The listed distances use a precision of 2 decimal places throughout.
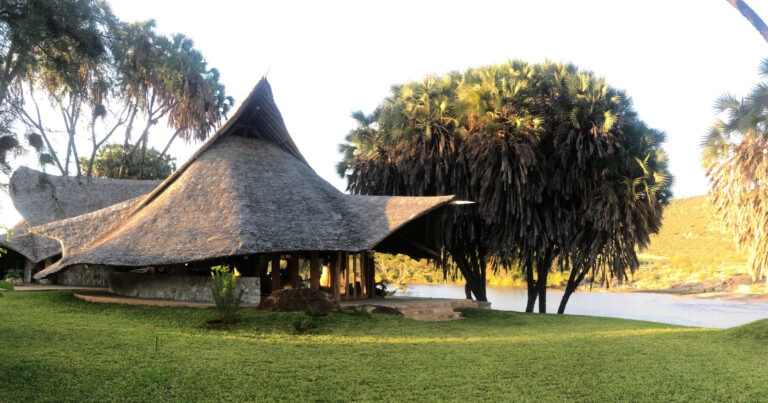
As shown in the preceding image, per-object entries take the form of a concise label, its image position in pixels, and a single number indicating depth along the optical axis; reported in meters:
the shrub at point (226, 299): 11.50
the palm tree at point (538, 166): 20.22
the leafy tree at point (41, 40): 9.20
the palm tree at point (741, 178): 16.11
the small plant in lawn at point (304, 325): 11.19
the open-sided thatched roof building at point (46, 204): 23.31
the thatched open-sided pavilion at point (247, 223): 14.52
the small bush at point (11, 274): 22.92
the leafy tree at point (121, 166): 34.75
